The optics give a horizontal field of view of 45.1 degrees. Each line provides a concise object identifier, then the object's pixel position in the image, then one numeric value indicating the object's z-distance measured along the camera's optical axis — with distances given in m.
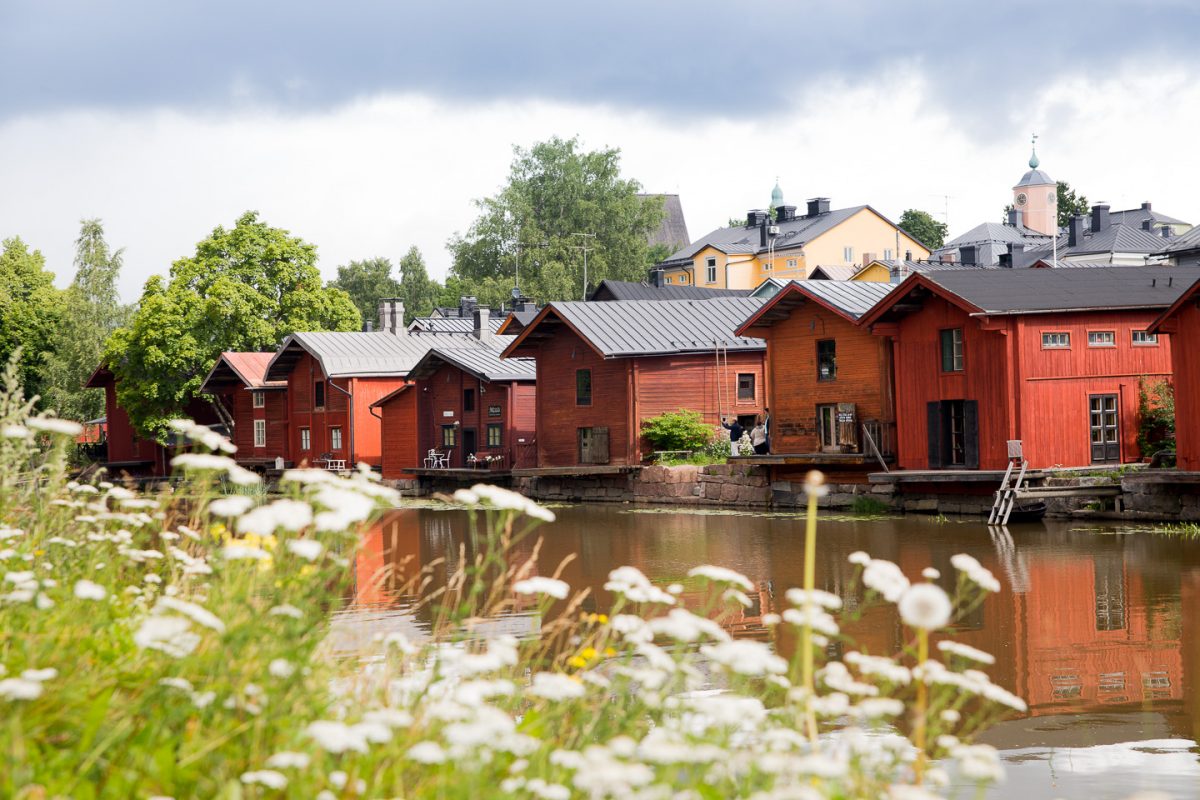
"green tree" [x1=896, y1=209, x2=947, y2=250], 108.50
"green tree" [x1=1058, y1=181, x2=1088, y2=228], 118.69
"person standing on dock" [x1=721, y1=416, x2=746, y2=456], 39.00
